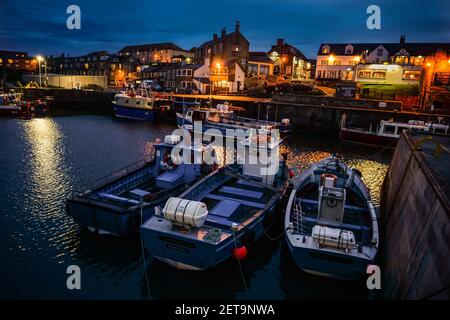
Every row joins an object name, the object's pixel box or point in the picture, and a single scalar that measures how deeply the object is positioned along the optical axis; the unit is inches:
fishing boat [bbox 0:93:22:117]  1955.0
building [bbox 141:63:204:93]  2603.3
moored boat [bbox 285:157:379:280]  395.5
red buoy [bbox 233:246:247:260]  430.9
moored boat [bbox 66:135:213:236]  498.7
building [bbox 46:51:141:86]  3644.2
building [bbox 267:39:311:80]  3164.4
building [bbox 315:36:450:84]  2034.9
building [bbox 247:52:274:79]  2832.2
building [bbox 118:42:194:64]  3716.5
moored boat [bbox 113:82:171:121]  2003.0
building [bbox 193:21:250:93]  2546.8
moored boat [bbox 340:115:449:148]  1283.2
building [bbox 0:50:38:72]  4858.3
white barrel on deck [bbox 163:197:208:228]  402.6
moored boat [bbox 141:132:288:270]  405.7
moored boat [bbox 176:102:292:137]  1456.7
